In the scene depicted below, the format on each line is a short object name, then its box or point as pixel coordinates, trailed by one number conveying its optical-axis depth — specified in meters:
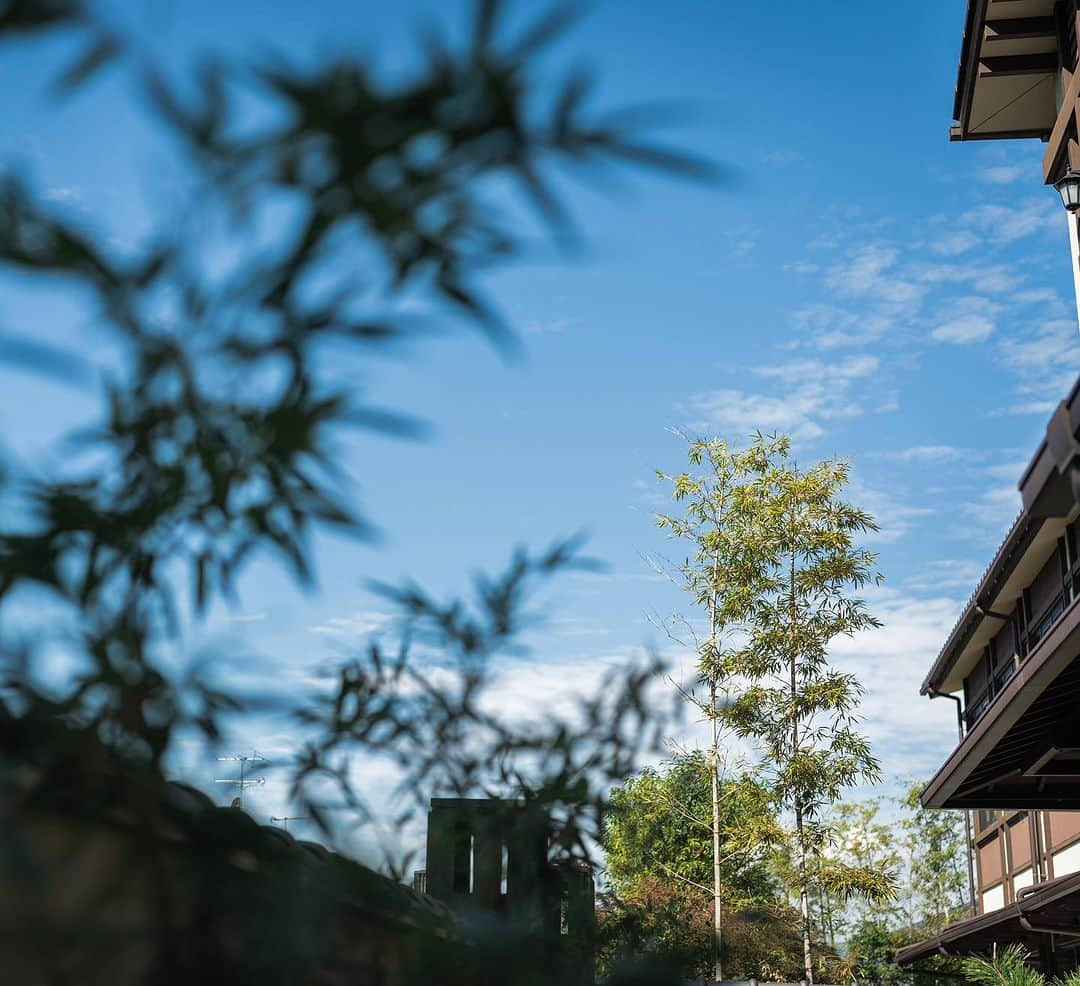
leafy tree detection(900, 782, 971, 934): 27.84
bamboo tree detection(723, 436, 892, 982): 13.02
